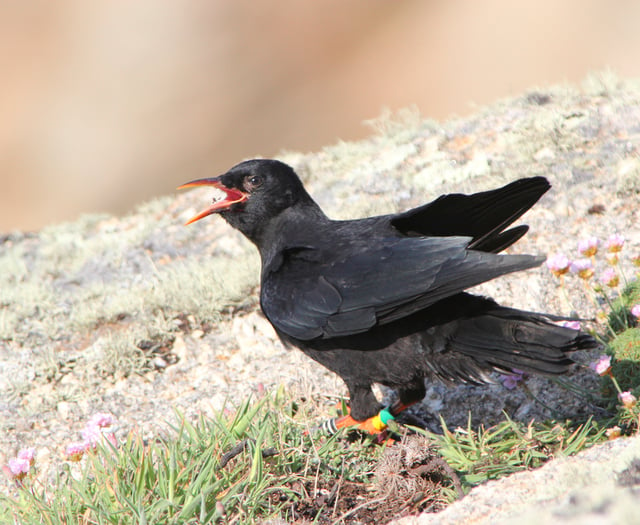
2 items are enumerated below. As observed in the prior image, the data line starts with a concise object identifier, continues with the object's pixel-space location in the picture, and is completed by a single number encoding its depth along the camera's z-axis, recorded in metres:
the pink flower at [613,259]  8.59
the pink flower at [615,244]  8.67
